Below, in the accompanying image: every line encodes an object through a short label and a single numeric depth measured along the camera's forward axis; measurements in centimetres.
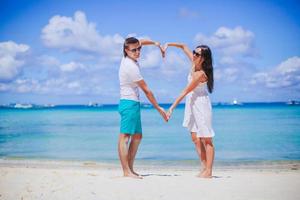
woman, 567
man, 550
